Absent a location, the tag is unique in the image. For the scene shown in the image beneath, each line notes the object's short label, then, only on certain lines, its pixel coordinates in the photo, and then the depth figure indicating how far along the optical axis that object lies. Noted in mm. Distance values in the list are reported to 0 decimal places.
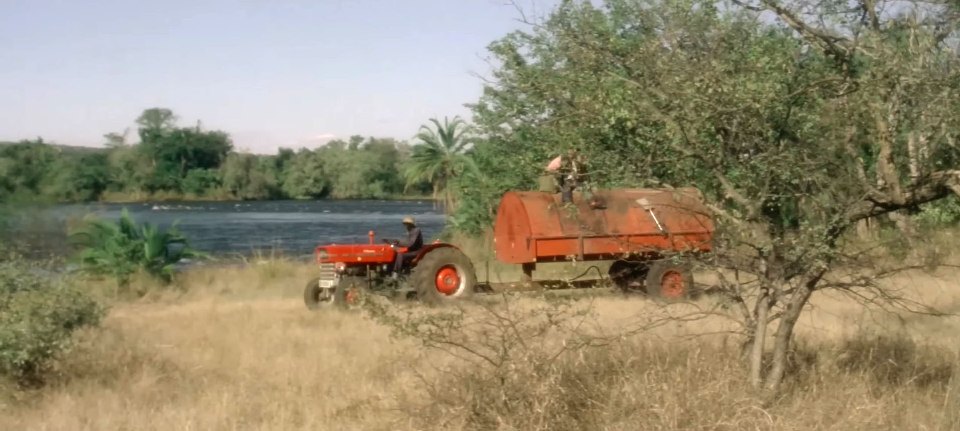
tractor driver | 16484
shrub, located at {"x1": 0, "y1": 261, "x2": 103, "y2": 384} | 9234
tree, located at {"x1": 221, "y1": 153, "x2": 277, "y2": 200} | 72750
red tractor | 15906
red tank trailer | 15281
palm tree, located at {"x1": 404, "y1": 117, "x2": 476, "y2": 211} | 32750
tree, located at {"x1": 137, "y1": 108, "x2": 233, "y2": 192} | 61938
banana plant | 20500
